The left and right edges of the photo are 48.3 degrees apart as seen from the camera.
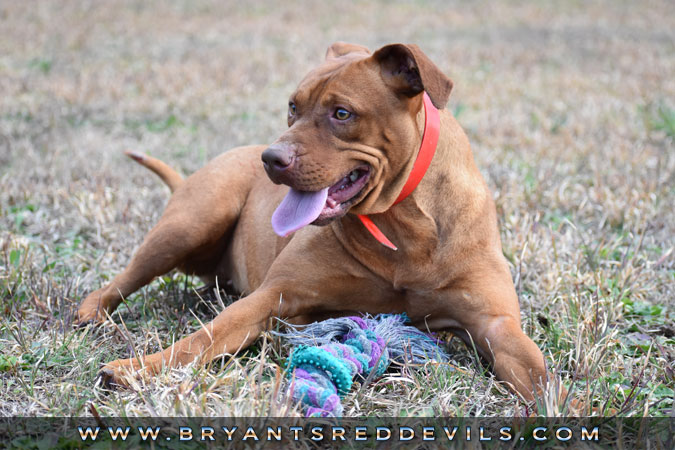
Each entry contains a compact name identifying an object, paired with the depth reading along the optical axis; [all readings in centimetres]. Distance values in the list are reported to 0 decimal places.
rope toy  273
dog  298
